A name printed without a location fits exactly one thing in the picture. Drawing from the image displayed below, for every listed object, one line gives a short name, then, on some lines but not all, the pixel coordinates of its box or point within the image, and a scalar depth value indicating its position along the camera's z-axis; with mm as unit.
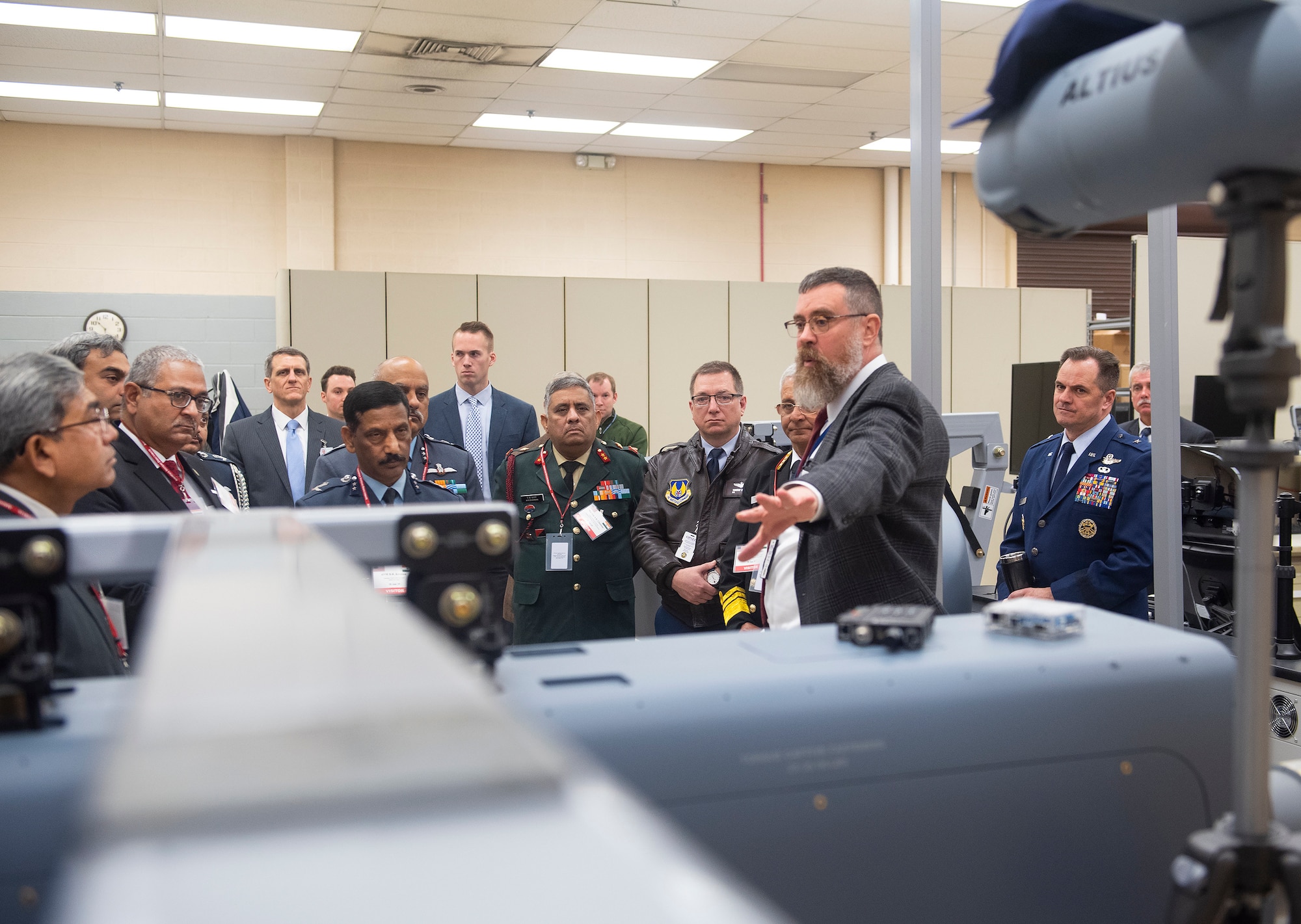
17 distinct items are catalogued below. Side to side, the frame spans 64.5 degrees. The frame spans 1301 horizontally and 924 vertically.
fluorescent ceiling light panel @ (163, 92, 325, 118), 6566
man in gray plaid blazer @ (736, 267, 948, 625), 1382
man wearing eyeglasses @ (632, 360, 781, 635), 3004
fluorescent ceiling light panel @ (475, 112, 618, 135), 7223
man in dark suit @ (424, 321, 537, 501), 4488
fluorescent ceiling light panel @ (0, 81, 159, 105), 6270
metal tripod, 697
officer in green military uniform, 3184
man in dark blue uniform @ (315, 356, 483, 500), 2982
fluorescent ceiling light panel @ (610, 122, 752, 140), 7535
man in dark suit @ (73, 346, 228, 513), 2510
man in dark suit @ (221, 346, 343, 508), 4074
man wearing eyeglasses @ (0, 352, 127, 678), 1517
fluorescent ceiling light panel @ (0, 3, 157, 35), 5043
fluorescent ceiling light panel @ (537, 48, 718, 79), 5902
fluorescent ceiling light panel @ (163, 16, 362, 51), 5254
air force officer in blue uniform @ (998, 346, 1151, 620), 2865
